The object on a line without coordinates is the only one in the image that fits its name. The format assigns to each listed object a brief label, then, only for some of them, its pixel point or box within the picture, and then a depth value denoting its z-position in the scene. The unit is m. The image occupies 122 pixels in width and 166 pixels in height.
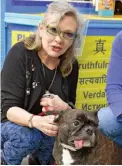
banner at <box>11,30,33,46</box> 3.27
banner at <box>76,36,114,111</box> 3.16
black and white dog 2.10
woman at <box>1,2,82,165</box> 2.46
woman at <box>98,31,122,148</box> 2.39
